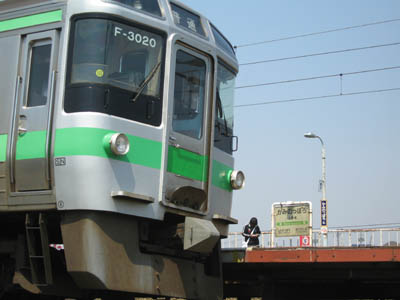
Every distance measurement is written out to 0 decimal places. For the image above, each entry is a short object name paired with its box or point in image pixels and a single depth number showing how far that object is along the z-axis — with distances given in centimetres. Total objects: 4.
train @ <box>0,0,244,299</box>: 790
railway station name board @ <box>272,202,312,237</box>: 2333
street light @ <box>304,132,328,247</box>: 3436
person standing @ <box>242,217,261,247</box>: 1448
